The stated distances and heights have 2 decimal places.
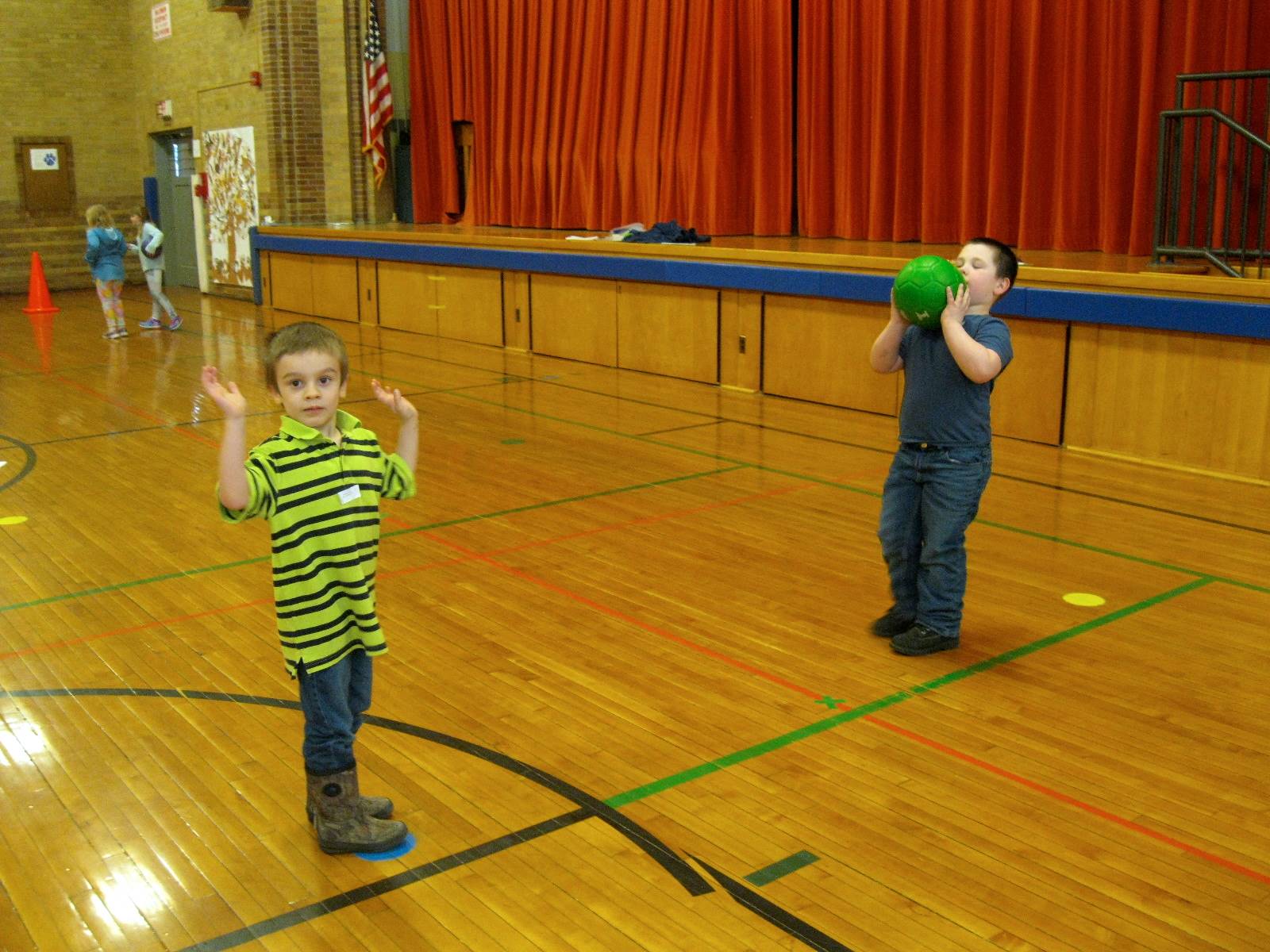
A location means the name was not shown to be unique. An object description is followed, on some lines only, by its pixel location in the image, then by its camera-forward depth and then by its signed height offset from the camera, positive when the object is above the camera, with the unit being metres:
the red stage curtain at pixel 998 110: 7.91 +0.78
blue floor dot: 2.87 -1.39
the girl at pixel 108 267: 12.07 -0.36
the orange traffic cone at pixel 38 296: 14.62 -0.77
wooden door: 17.95 +0.71
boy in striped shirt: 2.63 -0.60
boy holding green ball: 3.80 -0.64
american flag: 14.36 +1.50
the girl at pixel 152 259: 12.18 -0.30
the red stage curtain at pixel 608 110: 10.57 +1.07
